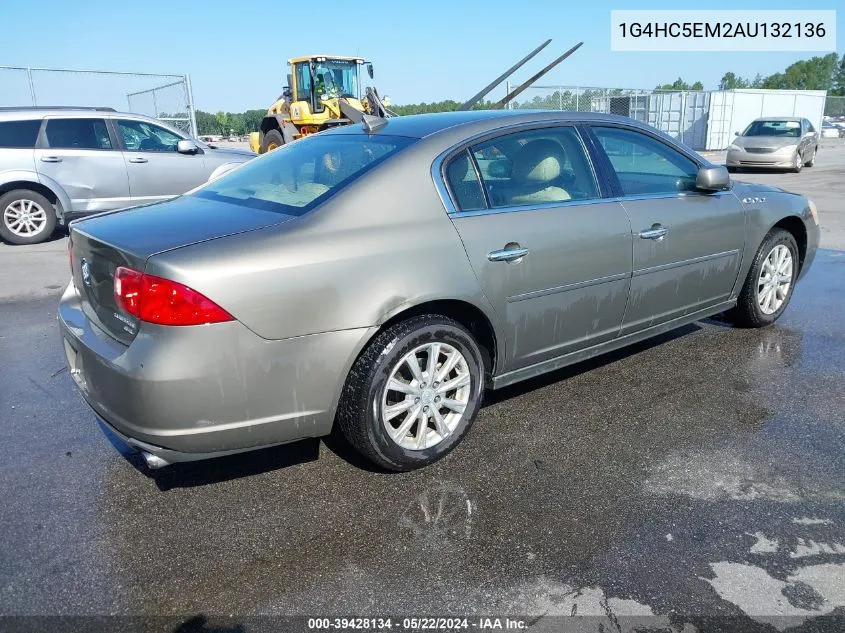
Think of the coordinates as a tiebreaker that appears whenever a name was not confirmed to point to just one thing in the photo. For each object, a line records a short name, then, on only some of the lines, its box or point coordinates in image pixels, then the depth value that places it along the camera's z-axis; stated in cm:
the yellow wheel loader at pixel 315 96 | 1673
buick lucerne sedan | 253
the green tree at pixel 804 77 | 7862
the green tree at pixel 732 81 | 8350
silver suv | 883
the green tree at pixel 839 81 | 9238
